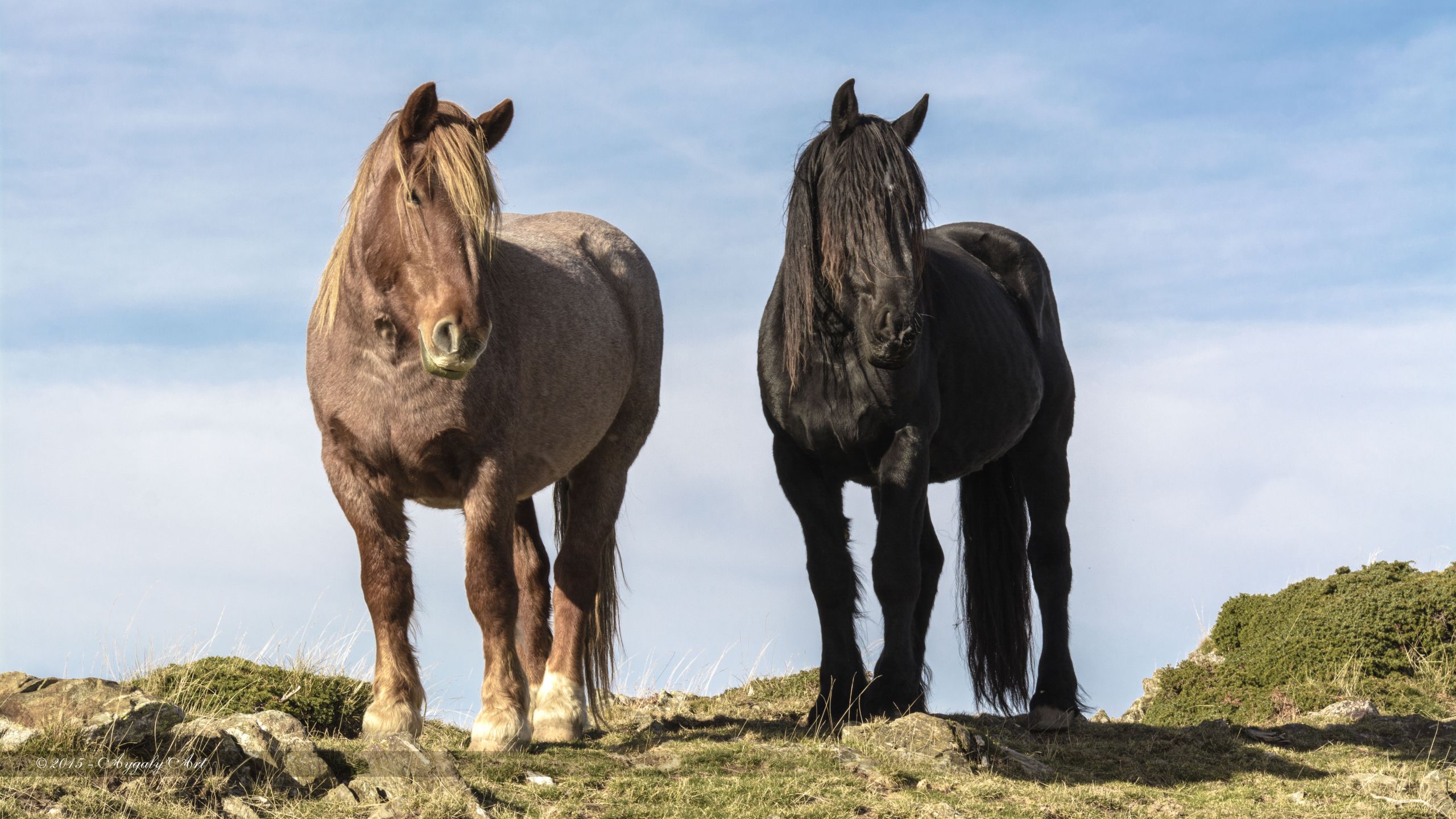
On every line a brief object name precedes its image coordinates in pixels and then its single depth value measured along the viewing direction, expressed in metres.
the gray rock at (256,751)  5.71
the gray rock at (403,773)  5.66
